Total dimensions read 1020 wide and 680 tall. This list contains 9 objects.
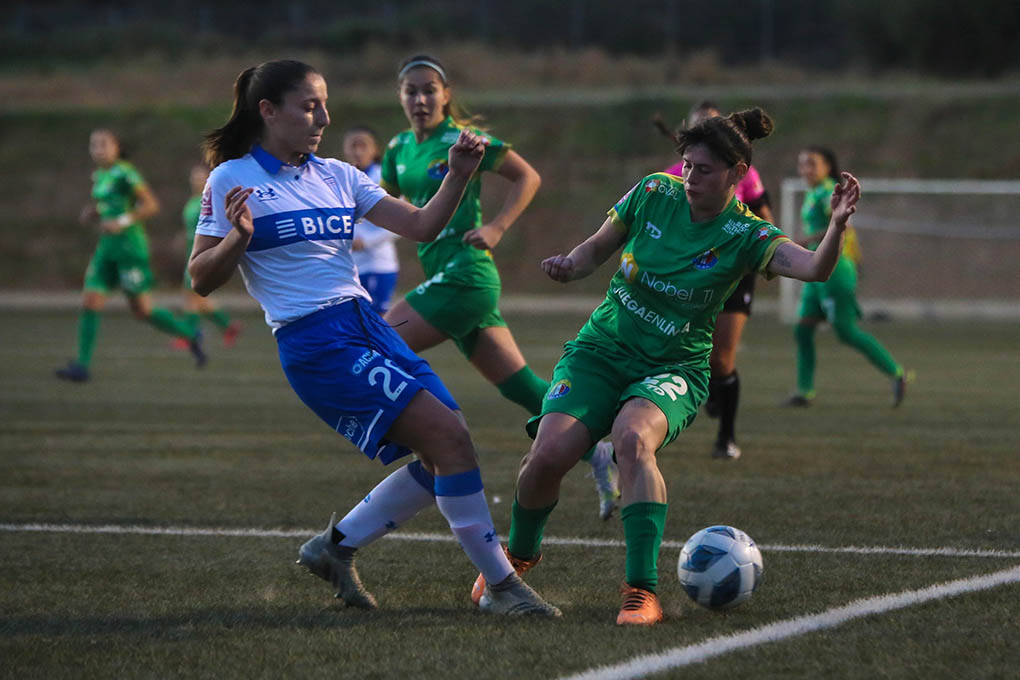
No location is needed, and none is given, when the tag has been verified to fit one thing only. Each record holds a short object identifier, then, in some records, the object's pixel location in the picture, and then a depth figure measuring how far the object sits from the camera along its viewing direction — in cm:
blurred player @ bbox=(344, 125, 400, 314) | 2177
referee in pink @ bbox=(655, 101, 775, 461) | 1591
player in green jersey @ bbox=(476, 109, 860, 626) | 938
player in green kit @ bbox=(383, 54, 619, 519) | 1381
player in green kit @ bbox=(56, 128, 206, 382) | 2652
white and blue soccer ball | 932
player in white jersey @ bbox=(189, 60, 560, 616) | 930
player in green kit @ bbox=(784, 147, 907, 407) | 2278
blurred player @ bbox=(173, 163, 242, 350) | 3237
